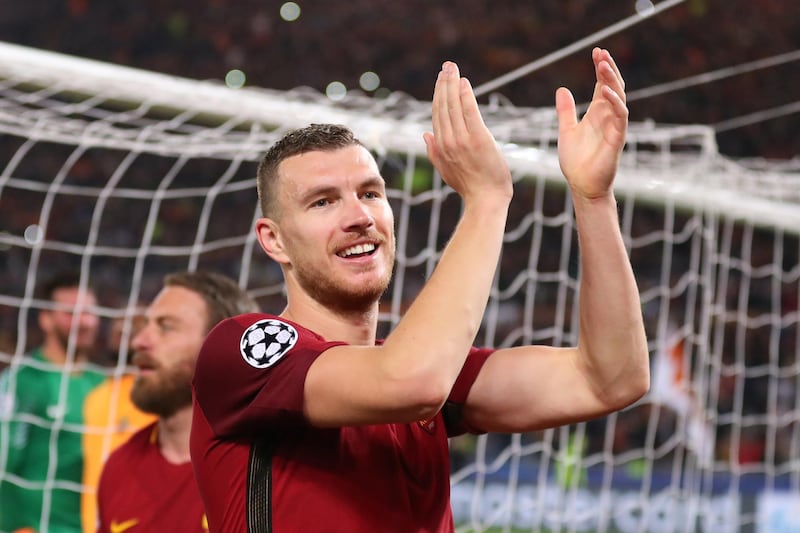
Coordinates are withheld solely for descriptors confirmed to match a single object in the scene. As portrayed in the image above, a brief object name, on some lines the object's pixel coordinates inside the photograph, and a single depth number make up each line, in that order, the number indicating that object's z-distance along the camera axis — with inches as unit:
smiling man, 129.6
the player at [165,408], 235.8
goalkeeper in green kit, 340.8
